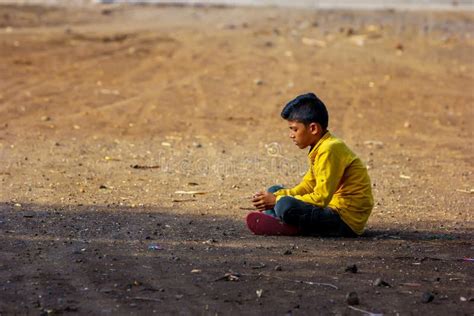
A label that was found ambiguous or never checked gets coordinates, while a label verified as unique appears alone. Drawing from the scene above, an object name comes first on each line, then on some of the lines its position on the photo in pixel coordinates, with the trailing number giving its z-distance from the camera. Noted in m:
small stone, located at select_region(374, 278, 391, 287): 12.48
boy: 14.96
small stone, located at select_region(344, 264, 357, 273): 13.05
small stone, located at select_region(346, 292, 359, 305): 11.67
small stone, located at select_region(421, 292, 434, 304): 11.91
